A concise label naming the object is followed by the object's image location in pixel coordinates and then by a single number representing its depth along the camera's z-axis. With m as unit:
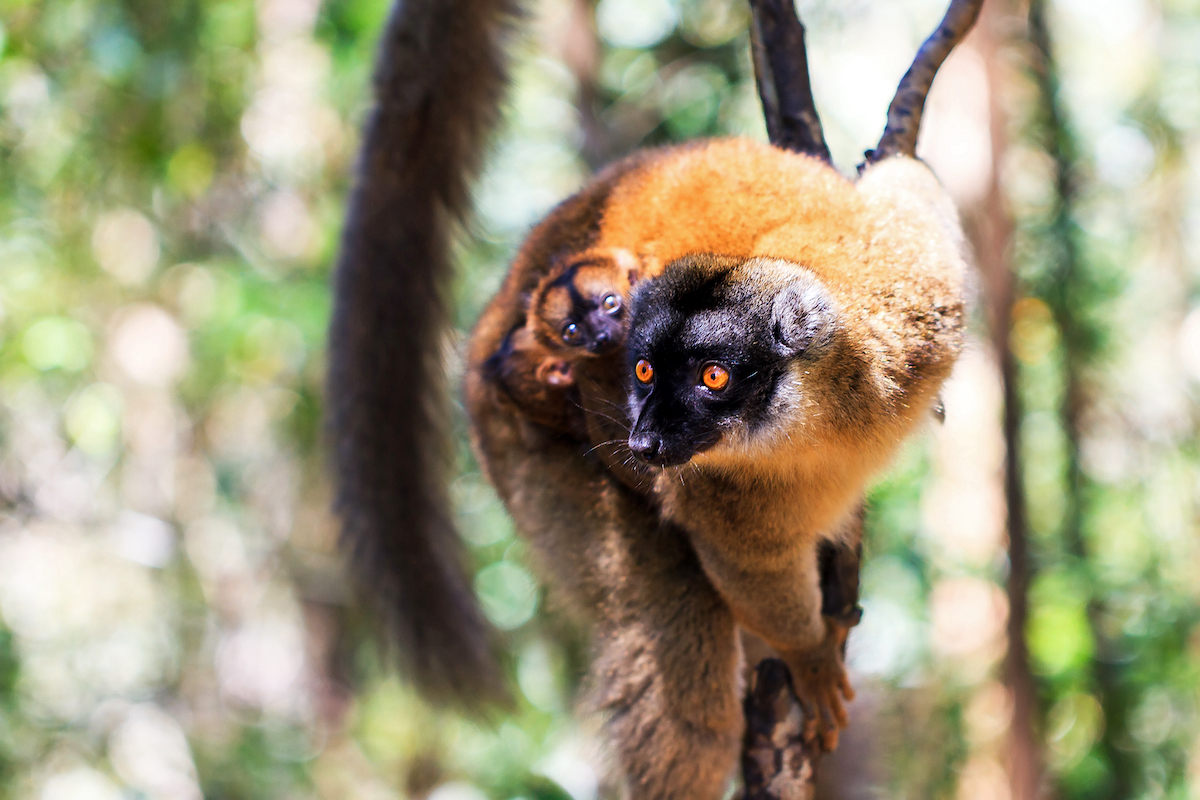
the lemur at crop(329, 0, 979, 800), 1.98
